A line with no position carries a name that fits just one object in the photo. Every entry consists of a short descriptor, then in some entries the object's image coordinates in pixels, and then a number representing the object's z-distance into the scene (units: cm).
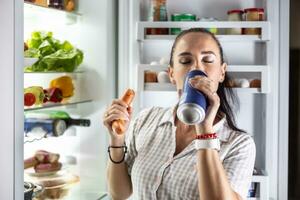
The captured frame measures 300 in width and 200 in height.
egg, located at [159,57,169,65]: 179
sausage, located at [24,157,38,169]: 172
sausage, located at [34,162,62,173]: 175
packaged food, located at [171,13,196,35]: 179
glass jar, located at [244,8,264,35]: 176
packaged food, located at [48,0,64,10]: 171
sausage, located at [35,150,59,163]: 178
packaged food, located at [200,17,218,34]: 179
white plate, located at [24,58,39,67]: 142
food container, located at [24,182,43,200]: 131
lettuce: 168
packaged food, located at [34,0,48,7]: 157
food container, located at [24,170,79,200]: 170
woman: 126
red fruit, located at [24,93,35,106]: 149
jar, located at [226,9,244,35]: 179
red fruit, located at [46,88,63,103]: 172
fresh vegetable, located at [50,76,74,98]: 181
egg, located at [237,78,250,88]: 176
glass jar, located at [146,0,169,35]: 182
